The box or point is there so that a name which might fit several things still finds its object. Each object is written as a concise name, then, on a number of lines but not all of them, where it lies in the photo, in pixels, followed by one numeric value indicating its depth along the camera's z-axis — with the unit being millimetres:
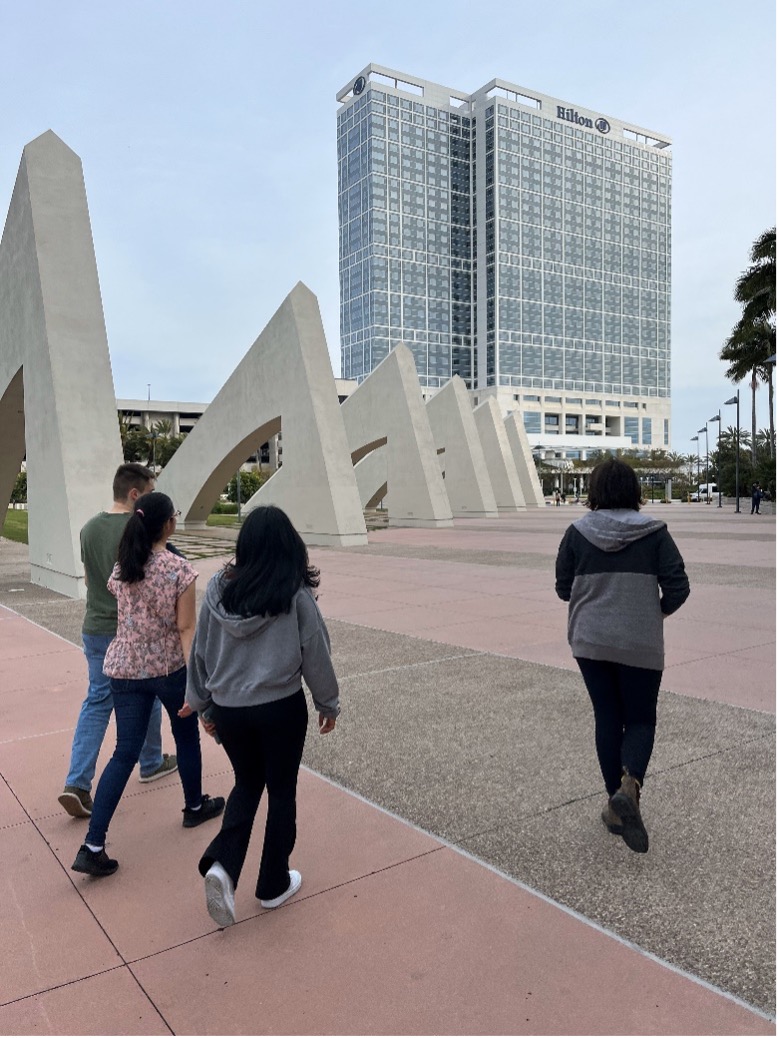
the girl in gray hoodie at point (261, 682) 2760
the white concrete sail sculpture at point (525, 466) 49031
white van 69938
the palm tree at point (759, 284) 37969
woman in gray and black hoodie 3383
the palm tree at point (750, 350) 38875
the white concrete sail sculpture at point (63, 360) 11477
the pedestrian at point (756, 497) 38125
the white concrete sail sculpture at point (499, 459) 42844
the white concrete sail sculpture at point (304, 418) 20406
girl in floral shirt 3381
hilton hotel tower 124062
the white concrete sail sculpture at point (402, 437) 28125
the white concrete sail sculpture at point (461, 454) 35000
